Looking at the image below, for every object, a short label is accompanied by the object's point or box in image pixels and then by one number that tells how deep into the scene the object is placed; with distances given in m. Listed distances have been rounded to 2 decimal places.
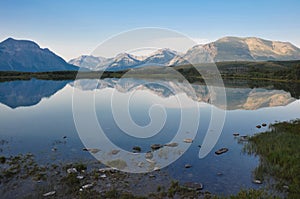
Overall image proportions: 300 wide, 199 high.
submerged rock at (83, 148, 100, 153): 20.01
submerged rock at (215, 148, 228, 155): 20.18
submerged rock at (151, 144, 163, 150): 21.30
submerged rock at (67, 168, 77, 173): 15.23
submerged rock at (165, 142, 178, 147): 22.22
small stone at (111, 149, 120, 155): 19.69
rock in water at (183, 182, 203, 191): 13.43
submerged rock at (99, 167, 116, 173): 15.63
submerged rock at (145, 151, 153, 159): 18.81
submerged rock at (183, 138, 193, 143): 23.47
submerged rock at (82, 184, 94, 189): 13.05
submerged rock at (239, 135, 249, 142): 24.42
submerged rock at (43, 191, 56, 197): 12.16
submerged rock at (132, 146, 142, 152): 20.55
